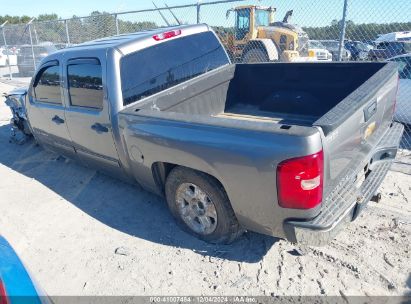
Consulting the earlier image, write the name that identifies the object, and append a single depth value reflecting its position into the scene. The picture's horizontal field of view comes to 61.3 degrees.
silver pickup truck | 2.45
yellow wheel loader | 12.19
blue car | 1.87
